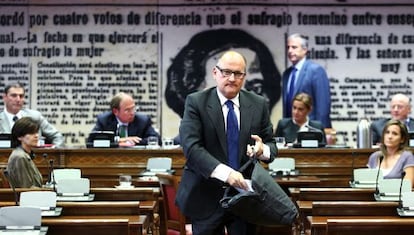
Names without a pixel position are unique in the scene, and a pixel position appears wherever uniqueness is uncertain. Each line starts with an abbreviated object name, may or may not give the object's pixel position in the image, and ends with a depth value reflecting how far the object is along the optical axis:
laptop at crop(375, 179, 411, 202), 10.10
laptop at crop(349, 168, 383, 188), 11.78
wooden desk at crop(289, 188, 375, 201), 10.49
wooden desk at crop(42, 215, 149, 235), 8.16
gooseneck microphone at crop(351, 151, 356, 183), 15.39
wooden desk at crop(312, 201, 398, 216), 9.25
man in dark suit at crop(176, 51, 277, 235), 7.86
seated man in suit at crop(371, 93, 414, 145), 17.67
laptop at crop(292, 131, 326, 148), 15.44
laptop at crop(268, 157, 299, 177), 13.88
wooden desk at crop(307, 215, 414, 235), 8.41
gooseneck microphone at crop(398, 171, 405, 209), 9.25
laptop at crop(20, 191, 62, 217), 8.70
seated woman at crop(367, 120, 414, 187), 13.09
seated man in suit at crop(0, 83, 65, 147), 16.98
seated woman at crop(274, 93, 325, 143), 16.20
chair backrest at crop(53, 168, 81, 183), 11.31
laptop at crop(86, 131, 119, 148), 15.58
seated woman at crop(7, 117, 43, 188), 11.90
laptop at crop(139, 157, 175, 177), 14.15
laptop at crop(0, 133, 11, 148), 15.55
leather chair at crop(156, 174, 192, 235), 10.49
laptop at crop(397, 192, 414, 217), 9.06
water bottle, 15.87
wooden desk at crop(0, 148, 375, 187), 15.27
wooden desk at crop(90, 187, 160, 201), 10.53
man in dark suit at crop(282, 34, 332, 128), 17.85
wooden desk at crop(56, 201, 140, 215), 9.06
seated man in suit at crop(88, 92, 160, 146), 16.51
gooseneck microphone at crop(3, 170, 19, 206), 9.27
